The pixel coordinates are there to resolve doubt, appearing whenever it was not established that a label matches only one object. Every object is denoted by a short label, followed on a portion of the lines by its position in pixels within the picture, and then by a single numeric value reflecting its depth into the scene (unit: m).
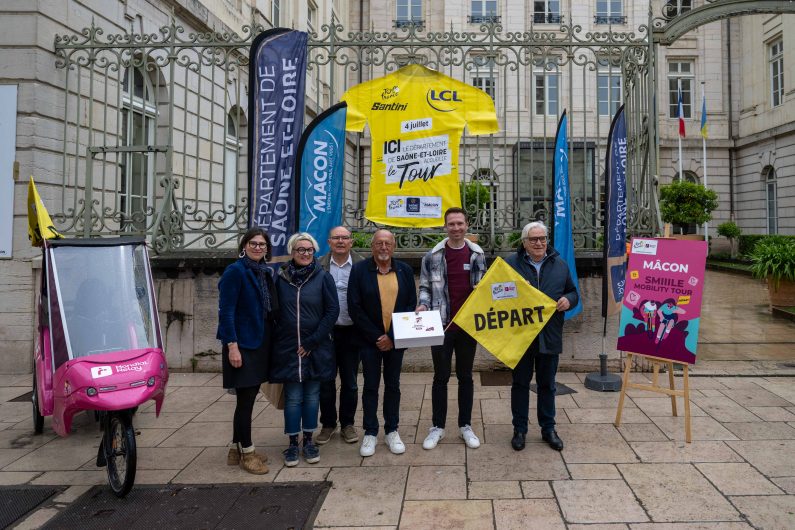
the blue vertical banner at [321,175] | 6.05
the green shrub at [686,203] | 22.14
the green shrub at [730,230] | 23.81
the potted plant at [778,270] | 12.05
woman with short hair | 4.28
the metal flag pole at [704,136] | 23.82
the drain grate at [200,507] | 3.53
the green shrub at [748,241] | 23.02
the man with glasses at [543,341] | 4.68
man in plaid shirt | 4.76
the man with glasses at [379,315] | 4.52
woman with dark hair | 4.11
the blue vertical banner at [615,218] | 6.43
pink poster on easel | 5.02
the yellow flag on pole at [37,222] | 4.54
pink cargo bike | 3.86
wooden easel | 4.77
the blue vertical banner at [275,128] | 6.18
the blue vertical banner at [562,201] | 6.54
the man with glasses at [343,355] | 4.76
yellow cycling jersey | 6.57
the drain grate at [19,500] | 3.64
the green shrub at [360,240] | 7.61
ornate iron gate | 7.15
